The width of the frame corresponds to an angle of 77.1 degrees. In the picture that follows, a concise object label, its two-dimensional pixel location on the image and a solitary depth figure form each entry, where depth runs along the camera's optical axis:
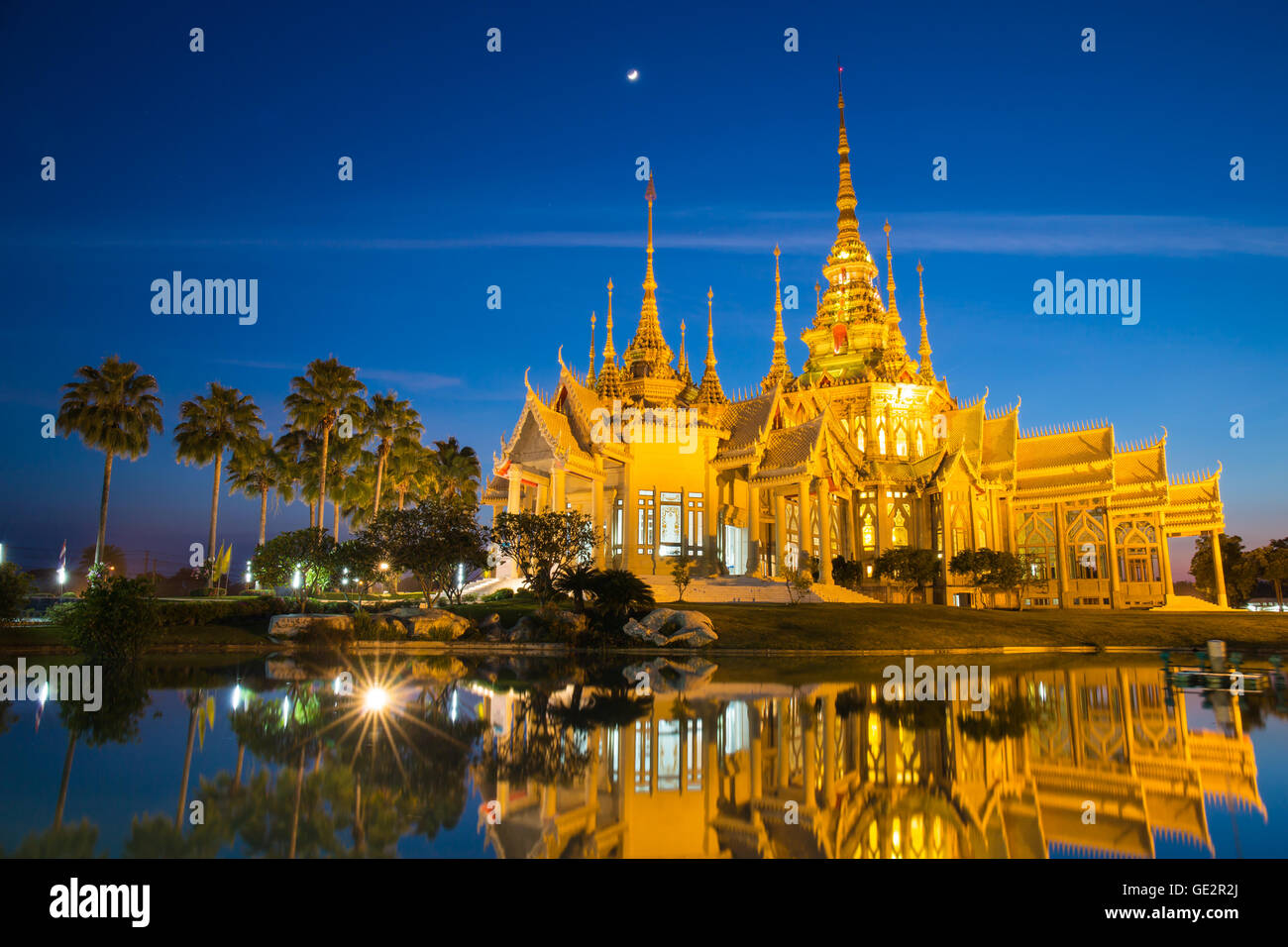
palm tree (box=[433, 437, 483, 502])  56.78
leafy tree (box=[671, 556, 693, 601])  36.19
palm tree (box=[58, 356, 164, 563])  35.38
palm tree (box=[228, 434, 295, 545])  43.00
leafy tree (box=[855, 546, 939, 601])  40.97
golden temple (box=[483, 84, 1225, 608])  41.81
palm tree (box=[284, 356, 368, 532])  40.84
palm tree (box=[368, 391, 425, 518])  46.47
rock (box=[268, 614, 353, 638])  26.89
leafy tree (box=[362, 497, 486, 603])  31.17
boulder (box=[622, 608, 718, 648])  27.11
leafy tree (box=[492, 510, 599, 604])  30.91
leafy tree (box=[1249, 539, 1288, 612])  56.69
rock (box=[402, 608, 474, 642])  27.45
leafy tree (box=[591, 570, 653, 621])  27.80
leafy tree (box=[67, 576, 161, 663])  20.80
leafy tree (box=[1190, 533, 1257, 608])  59.59
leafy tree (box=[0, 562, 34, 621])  24.19
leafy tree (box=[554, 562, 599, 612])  28.70
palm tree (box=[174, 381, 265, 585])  41.03
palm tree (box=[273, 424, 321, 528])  44.72
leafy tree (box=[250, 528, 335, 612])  36.06
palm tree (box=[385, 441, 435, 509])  48.53
